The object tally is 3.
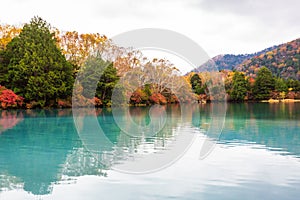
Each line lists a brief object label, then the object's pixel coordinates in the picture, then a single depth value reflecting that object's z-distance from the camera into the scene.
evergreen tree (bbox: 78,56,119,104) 31.08
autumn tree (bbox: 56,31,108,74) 34.47
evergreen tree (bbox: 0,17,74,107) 28.02
